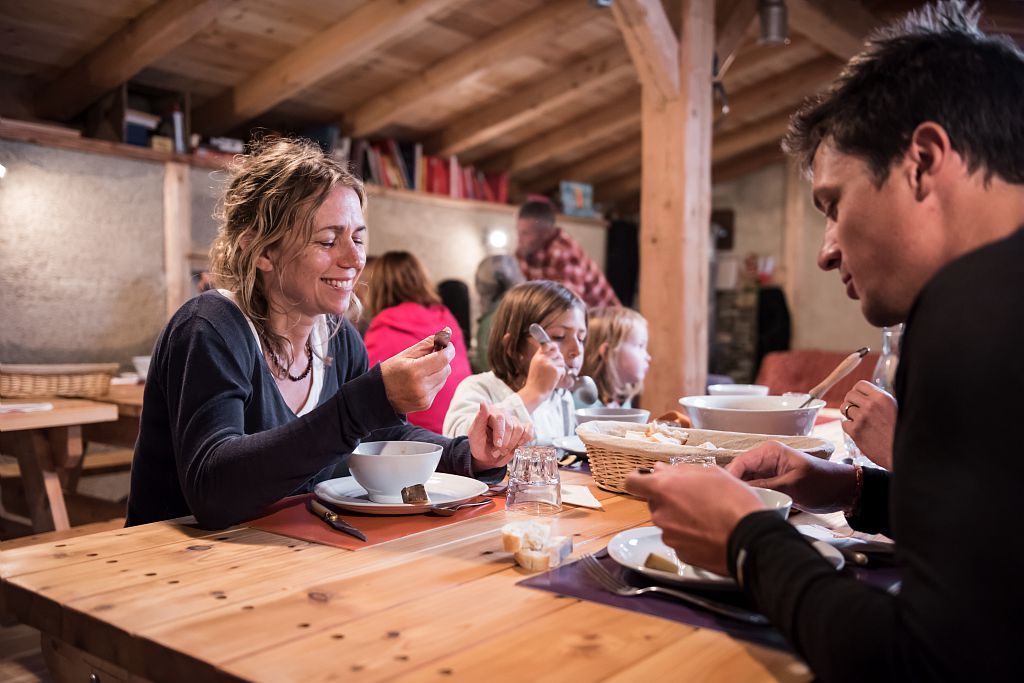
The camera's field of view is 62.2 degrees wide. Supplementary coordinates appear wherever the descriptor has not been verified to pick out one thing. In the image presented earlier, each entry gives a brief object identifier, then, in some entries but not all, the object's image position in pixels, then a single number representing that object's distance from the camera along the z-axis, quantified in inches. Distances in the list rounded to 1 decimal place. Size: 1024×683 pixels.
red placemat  47.9
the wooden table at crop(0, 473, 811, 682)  31.0
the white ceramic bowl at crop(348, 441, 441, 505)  53.7
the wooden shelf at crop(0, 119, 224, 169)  176.4
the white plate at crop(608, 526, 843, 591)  38.0
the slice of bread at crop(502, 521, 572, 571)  41.8
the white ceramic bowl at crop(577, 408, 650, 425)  77.7
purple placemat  34.3
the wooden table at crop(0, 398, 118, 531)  123.6
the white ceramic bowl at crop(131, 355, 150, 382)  175.5
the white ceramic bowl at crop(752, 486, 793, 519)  44.4
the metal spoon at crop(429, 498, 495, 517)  53.6
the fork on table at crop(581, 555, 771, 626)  35.3
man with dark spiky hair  26.1
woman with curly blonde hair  51.0
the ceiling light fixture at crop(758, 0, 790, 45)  177.3
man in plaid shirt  194.4
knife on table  48.1
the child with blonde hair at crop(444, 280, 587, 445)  94.0
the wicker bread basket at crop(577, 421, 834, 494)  57.6
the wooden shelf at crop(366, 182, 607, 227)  249.1
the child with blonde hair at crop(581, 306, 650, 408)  121.2
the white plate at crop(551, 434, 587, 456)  74.9
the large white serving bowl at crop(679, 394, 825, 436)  70.6
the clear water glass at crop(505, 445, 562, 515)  55.0
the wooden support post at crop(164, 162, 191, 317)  203.3
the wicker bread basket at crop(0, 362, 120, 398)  142.4
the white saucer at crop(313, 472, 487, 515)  52.8
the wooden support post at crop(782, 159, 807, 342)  360.2
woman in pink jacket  137.9
